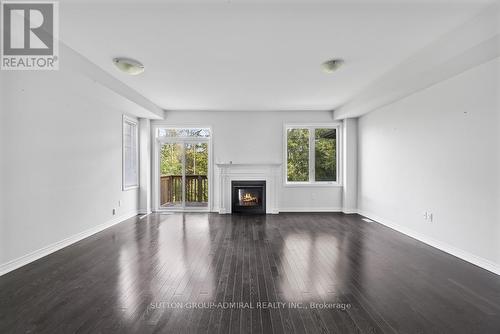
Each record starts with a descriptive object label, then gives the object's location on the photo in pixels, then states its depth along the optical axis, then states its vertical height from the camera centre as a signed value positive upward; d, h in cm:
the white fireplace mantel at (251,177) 630 -26
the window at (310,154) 659 +35
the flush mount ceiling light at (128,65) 326 +137
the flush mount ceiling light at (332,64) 336 +142
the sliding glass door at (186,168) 654 -3
